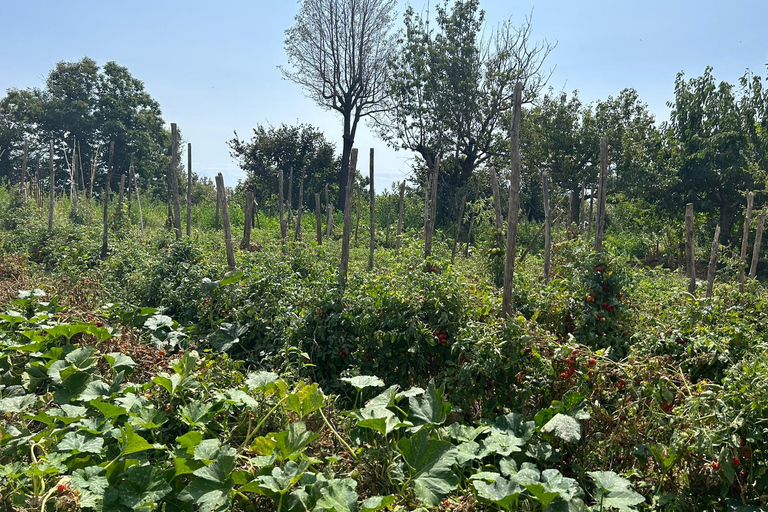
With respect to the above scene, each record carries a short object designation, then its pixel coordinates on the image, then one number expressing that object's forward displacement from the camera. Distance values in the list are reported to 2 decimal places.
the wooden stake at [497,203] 5.54
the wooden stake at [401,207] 9.16
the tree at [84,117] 25.91
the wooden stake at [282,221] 10.65
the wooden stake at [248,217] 7.88
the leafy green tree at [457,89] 17.27
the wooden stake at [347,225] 4.37
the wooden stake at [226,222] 5.80
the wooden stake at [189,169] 9.00
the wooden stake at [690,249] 4.77
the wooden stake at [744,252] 5.71
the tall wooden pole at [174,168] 7.96
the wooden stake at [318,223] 9.86
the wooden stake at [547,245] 5.20
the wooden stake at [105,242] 7.95
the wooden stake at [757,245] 6.07
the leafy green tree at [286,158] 21.59
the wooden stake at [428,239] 5.95
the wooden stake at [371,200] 7.36
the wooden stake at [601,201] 5.09
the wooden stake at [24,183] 12.74
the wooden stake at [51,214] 9.02
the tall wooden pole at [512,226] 3.56
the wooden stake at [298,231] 9.98
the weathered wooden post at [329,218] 11.95
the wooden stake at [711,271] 4.95
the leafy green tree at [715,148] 13.22
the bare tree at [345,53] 20.55
